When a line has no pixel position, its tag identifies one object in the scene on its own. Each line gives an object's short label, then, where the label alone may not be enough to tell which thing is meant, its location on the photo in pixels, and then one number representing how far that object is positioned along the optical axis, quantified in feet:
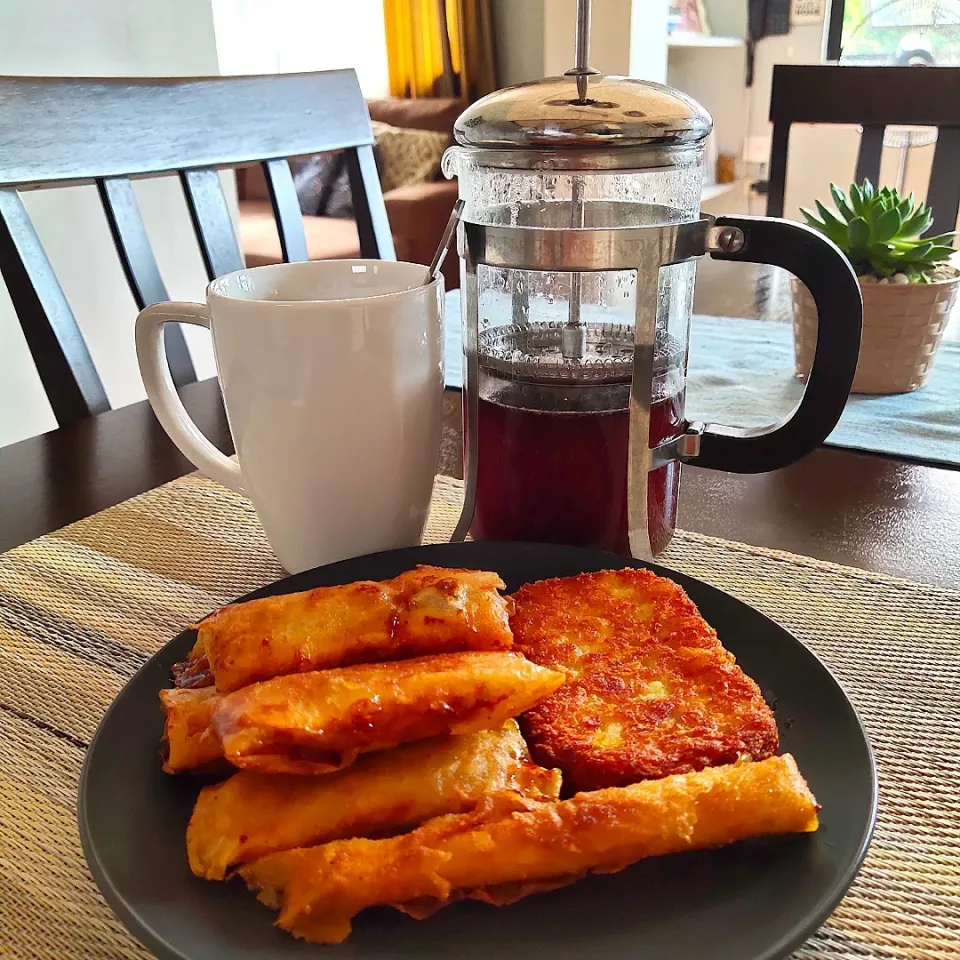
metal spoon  1.94
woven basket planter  2.78
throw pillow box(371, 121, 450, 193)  12.58
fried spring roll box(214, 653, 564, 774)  1.13
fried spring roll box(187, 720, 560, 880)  1.12
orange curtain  13.73
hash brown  1.26
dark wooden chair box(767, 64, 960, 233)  4.66
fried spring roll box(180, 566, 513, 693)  1.31
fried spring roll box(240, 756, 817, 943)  1.04
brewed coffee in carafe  1.91
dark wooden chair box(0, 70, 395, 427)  2.96
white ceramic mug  1.76
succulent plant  2.86
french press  1.80
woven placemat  1.20
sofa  11.03
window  12.32
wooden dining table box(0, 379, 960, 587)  2.14
